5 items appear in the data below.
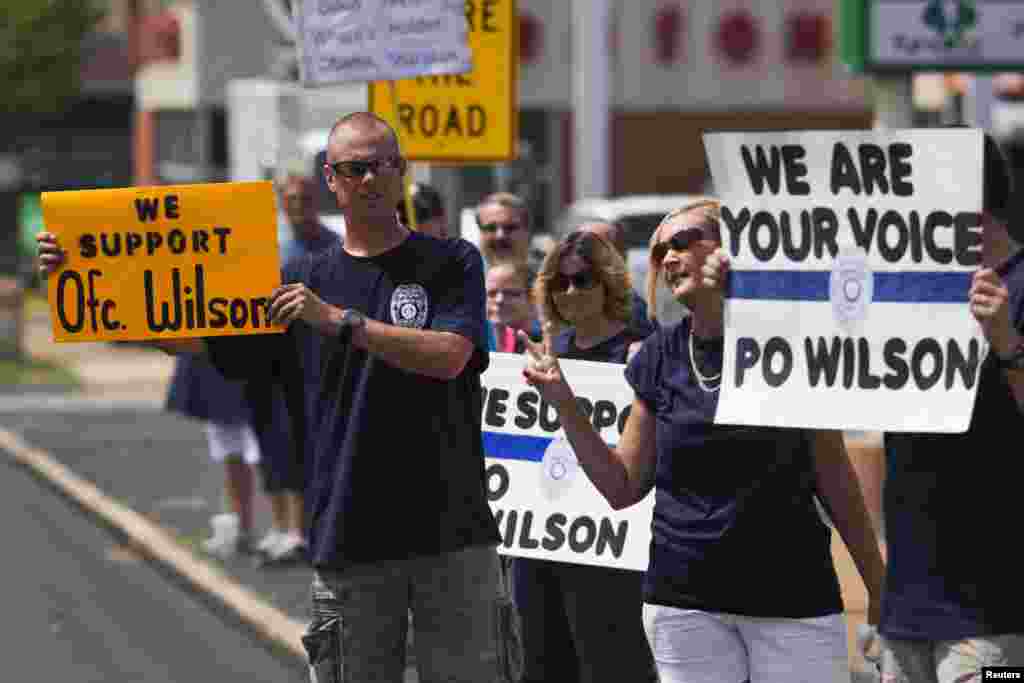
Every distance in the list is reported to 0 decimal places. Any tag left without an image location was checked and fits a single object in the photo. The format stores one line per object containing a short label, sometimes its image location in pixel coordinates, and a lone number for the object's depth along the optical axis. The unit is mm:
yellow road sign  20359
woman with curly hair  14062
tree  82562
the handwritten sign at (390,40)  17859
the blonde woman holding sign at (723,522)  11328
